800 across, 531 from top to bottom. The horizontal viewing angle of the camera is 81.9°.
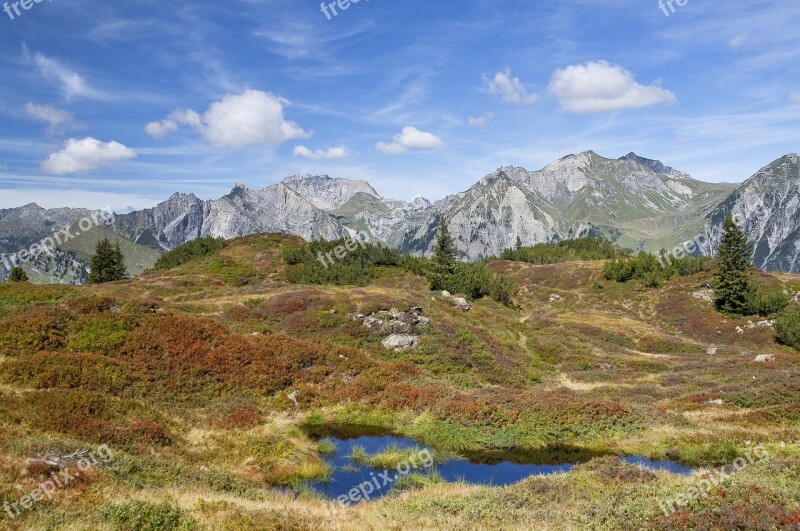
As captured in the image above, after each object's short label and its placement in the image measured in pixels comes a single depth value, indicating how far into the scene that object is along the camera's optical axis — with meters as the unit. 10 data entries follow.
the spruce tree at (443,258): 75.94
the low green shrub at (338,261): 80.07
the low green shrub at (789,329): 57.31
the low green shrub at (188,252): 100.56
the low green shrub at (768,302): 68.00
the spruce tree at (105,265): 93.88
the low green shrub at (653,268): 89.52
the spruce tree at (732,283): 70.50
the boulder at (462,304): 53.41
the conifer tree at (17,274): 86.62
